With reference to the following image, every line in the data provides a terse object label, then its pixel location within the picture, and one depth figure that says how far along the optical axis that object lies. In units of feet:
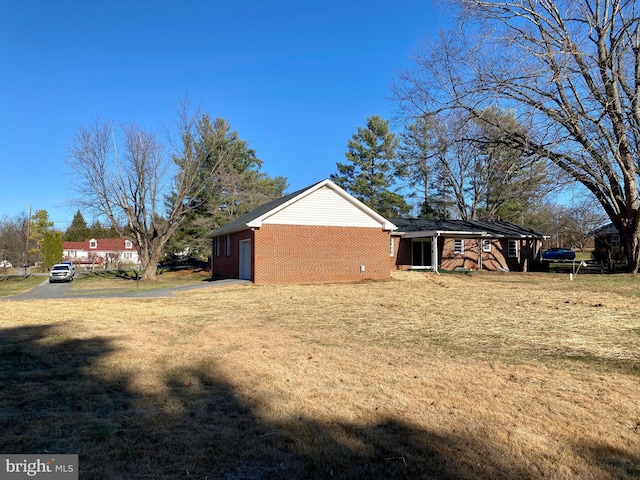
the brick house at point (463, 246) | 105.40
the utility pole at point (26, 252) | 164.33
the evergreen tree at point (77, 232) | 327.47
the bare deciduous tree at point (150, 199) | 102.42
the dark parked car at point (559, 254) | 176.04
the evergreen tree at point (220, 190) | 119.14
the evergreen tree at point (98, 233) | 330.54
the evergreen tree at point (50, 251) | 195.87
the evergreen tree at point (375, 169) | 163.94
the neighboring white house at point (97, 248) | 285.06
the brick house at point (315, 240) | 73.97
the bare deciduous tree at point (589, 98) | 66.13
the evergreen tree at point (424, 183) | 150.92
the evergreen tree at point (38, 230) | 228.57
